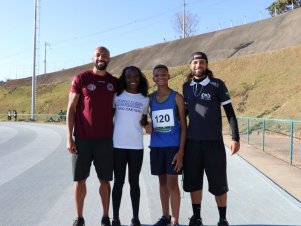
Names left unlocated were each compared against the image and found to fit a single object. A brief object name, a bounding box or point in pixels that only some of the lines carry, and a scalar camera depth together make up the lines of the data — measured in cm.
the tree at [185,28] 8569
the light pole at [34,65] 4634
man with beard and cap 467
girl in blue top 475
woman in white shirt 484
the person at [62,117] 4219
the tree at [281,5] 6862
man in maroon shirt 473
